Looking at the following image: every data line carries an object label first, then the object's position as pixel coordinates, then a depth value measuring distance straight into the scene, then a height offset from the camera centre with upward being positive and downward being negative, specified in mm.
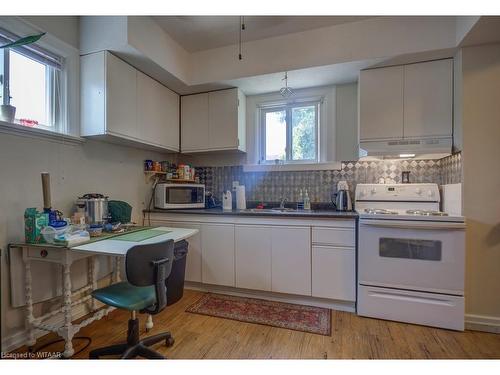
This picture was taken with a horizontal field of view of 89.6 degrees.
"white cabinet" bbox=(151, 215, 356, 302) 2199 -686
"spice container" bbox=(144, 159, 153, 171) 2844 +210
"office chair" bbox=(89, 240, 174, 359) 1390 -680
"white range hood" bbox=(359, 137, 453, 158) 2176 +324
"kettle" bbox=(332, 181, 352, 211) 2568 -152
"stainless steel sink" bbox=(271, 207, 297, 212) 2802 -287
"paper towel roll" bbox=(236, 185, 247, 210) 2926 -169
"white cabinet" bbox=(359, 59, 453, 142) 2182 +742
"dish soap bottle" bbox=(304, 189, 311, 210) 2783 -218
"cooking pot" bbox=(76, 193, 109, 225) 2070 -192
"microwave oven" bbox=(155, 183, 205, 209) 2744 -136
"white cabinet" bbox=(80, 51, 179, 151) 2086 +738
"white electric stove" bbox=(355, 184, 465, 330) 1922 -668
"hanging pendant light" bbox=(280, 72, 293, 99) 2412 +887
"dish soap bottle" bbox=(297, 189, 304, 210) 2846 -213
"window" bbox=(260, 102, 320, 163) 2949 +609
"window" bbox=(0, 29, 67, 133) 1785 +764
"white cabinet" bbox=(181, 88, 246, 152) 2859 +731
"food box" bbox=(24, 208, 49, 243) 1687 -278
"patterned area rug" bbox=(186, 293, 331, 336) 2001 -1130
